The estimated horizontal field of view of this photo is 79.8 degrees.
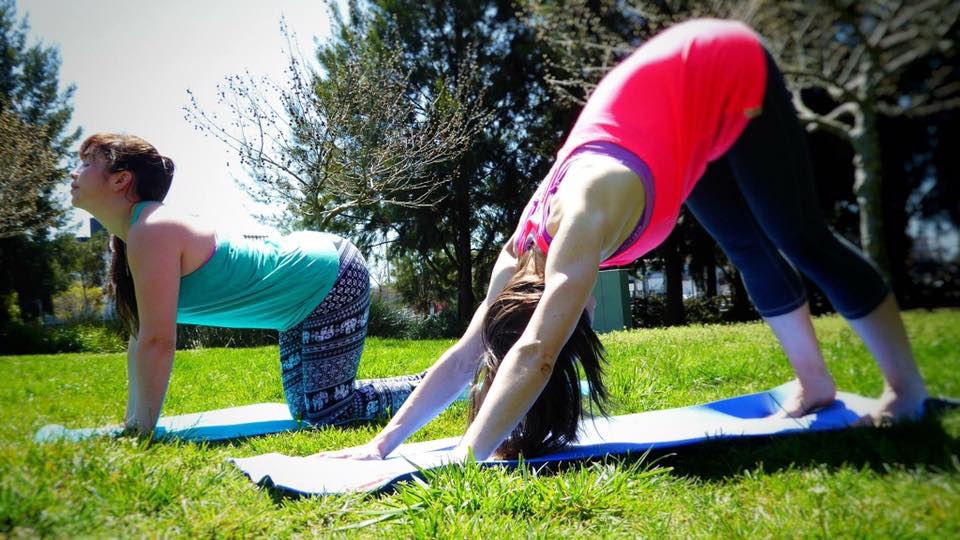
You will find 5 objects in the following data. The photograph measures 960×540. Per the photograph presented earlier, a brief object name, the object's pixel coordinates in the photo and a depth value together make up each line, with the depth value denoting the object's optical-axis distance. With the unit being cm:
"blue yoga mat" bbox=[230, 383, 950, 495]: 141
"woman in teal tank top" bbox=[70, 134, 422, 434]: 252
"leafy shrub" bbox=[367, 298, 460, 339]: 1252
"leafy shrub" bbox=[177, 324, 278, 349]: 958
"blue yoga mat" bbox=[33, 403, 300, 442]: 279
